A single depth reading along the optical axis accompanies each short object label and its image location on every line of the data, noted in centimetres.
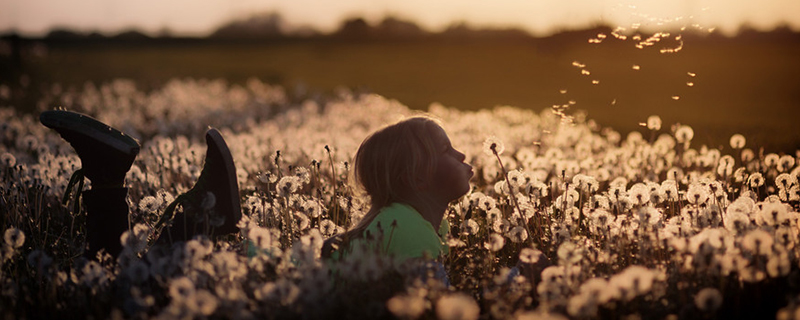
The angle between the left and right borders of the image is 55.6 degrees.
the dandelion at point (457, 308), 222
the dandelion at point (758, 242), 307
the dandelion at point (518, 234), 429
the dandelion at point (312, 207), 457
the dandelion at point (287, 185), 444
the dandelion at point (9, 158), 598
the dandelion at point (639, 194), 457
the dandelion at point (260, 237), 317
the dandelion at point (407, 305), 234
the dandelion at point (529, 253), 317
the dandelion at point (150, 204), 471
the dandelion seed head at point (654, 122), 725
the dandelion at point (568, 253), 312
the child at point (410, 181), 384
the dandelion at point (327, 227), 433
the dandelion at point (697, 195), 433
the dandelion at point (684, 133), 686
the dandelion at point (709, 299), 264
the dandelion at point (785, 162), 591
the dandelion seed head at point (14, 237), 350
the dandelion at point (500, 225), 449
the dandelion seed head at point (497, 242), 326
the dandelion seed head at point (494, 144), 420
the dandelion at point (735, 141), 708
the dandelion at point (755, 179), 491
